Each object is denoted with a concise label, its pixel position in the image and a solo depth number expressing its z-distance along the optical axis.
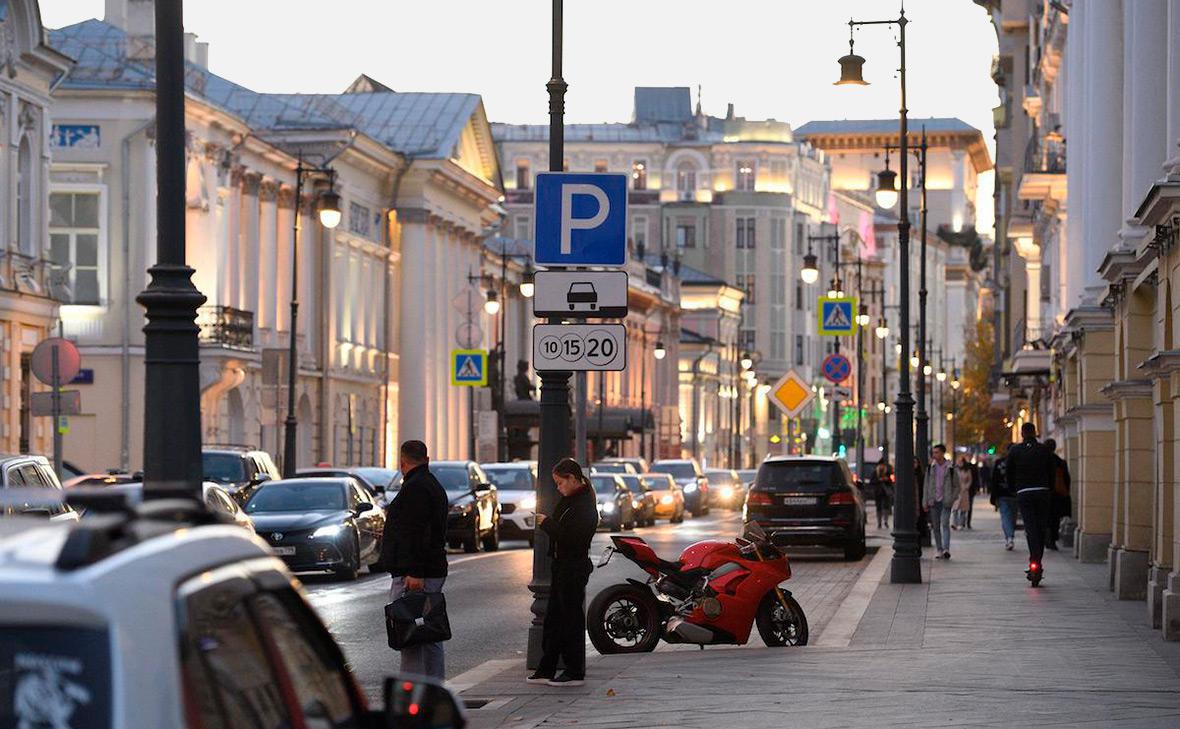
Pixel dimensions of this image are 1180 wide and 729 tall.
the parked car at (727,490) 85.88
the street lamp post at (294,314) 49.04
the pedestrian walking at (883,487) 59.78
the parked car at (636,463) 71.00
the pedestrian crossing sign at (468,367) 60.59
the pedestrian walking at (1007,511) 43.16
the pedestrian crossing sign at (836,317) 47.03
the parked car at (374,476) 37.84
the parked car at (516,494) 46.75
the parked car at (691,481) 76.56
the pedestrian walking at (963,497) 55.82
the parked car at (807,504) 40.03
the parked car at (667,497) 66.94
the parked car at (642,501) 60.66
